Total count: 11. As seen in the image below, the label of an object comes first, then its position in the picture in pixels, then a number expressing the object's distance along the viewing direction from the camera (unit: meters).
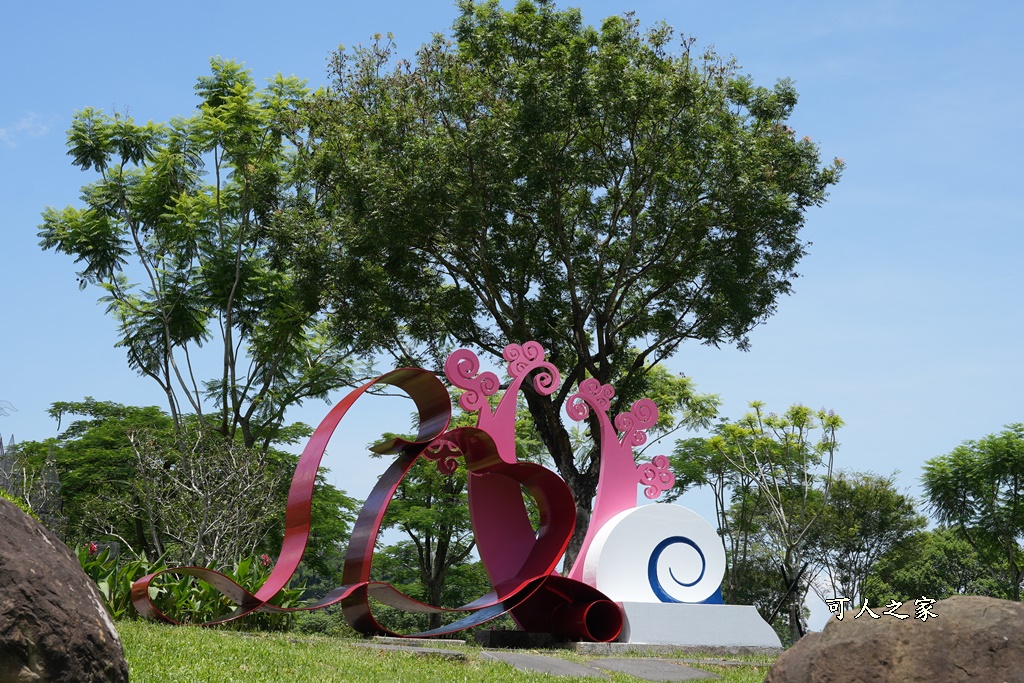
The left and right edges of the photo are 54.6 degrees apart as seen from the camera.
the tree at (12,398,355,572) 17.19
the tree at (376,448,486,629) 25.58
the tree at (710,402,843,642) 25.23
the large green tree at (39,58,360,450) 23.47
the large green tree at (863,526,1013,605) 34.16
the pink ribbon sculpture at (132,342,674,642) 11.01
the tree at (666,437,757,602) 28.89
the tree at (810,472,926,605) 29.58
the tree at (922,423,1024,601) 27.00
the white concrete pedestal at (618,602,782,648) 12.00
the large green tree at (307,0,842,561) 17.11
